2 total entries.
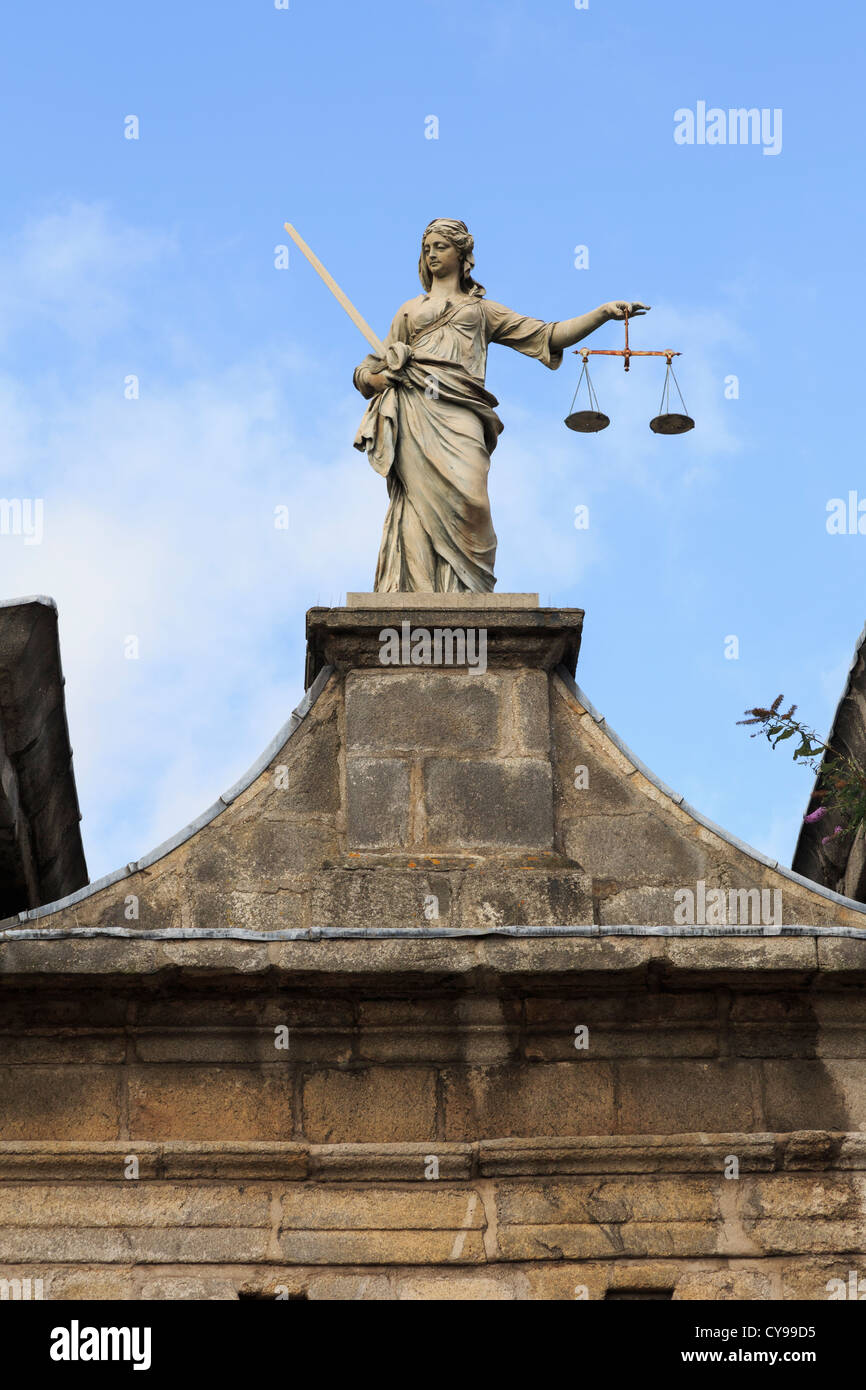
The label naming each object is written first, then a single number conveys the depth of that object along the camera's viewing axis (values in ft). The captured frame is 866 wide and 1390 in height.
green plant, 28.30
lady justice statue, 29.32
